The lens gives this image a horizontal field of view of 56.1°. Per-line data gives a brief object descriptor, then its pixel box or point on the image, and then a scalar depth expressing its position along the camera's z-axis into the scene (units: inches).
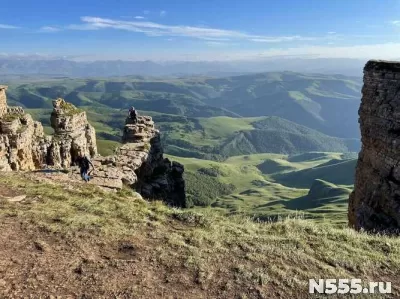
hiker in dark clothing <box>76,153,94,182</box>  1302.9
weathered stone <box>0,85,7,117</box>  1758.1
